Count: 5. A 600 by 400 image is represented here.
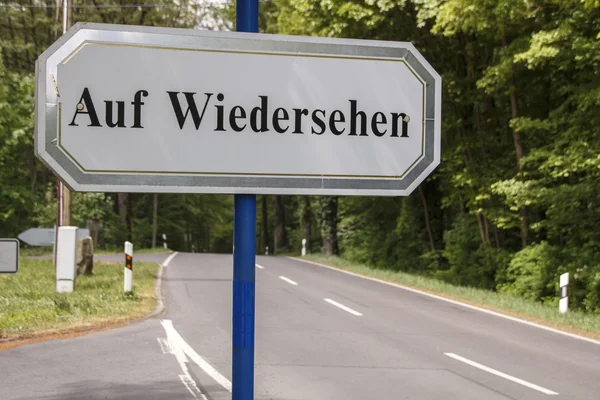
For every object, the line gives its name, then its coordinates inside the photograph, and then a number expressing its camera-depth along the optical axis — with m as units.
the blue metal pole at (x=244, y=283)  2.23
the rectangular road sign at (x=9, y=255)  4.12
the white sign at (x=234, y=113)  2.14
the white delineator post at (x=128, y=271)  14.83
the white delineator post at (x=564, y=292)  15.09
